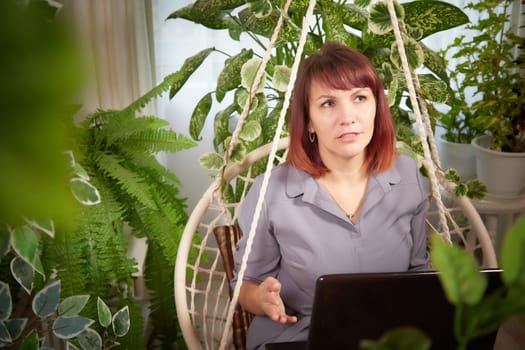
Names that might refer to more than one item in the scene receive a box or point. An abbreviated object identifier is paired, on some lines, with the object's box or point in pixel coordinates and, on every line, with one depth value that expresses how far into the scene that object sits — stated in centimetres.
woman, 120
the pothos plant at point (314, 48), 143
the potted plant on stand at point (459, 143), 241
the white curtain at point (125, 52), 182
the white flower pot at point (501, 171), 214
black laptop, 88
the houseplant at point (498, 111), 212
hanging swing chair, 116
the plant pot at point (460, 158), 240
